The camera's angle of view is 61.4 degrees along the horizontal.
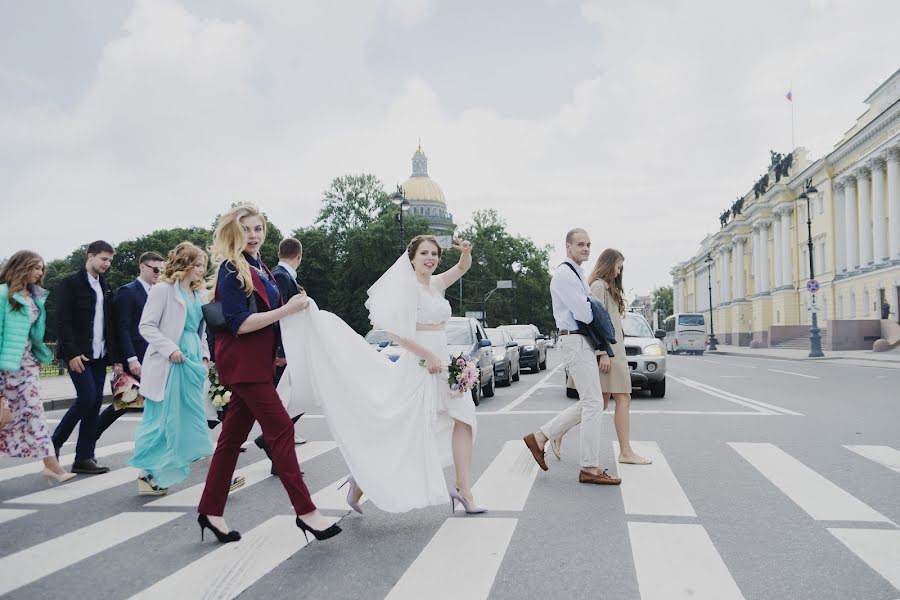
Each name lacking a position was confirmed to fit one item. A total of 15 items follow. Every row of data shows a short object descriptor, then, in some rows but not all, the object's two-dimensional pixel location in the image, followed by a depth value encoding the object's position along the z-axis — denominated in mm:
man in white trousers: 6320
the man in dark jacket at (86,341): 7059
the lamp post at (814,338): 37812
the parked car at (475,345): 13953
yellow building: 49125
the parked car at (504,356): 17859
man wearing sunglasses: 7215
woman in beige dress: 7055
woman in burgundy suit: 4512
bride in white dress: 4891
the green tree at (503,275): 80125
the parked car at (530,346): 25000
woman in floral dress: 6523
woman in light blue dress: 5965
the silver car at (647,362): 14531
